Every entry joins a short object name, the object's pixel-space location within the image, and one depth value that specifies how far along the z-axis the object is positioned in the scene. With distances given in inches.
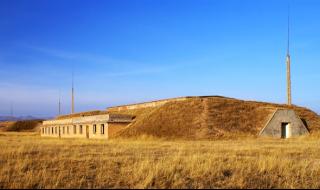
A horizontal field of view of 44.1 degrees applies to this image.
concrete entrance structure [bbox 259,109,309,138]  1553.9
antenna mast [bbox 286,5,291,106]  2151.8
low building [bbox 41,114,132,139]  1571.1
